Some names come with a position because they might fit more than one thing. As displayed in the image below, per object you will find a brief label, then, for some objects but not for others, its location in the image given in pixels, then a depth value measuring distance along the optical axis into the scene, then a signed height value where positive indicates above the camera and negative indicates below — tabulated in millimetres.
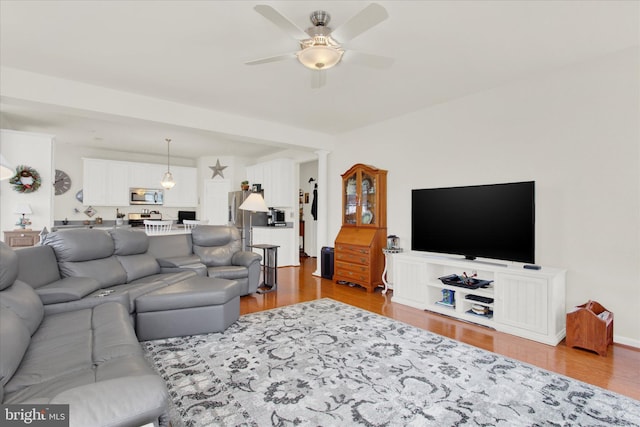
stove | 7984 -212
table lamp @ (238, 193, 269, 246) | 4870 +91
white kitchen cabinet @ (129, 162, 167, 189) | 7918 +881
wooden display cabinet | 4777 -312
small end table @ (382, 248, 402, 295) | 4639 -905
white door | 8352 +227
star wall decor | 8425 +1081
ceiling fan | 1970 +1175
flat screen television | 3166 -104
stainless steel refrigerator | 7059 -168
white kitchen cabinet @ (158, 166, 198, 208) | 8500 +530
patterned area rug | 1833 -1192
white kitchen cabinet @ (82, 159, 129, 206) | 7379 +616
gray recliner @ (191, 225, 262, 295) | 4293 -669
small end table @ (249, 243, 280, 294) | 4699 -905
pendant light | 7344 +638
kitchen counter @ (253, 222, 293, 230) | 6855 -361
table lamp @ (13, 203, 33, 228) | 4793 -54
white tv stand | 2908 -867
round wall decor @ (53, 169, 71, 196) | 7168 +598
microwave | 8008 +334
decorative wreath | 4797 +431
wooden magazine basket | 2640 -983
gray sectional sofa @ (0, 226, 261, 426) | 1116 -752
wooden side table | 4703 -440
